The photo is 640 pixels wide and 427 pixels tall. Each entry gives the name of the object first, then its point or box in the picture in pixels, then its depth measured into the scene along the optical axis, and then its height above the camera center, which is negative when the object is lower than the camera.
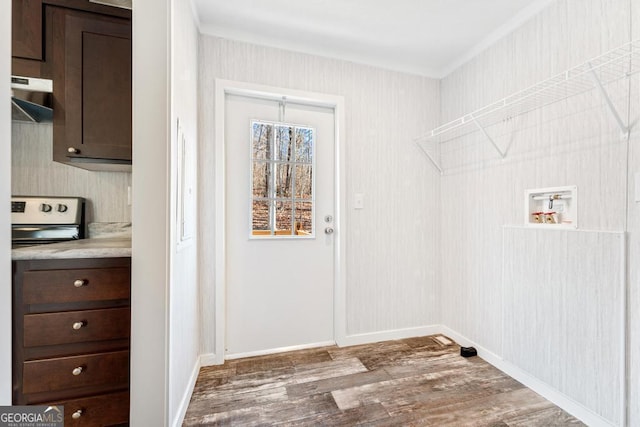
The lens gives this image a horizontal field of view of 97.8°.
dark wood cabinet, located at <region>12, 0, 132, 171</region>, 1.43 +0.77
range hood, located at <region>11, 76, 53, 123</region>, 1.38 +0.61
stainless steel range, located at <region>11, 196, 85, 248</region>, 1.59 -0.03
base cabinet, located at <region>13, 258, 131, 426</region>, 1.18 -0.54
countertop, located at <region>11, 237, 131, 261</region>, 1.17 -0.16
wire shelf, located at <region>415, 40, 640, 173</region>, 1.36 +0.73
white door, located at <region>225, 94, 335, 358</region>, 2.18 -0.08
